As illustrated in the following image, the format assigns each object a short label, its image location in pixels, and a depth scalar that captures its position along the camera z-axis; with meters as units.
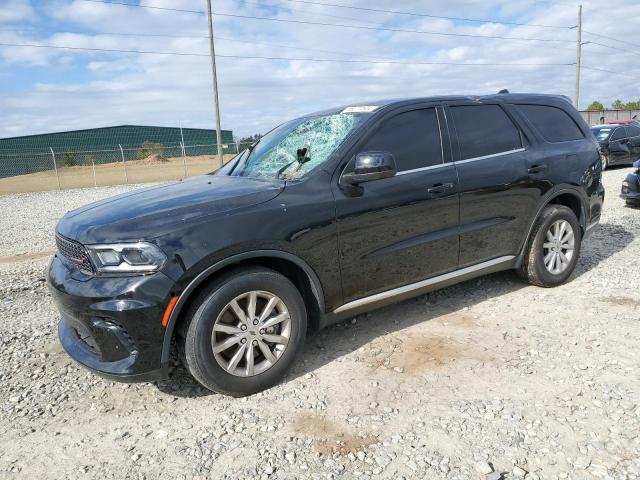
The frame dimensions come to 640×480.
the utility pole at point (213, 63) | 22.59
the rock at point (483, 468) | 2.45
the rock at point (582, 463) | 2.45
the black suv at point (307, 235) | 2.93
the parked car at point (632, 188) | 8.49
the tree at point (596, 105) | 67.47
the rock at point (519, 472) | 2.42
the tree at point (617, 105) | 74.00
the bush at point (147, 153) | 47.22
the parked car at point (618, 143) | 15.23
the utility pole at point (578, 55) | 35.88
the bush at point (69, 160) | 40.70
